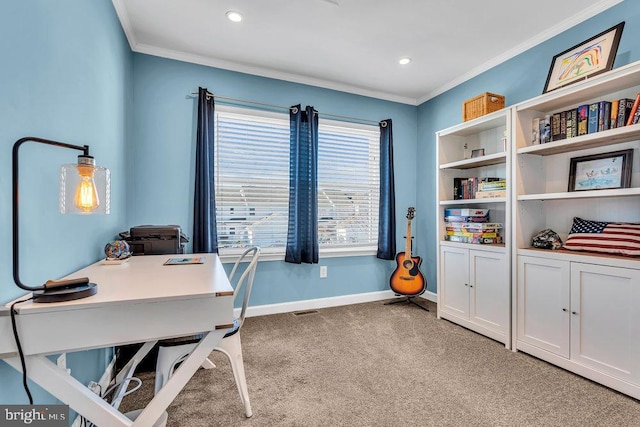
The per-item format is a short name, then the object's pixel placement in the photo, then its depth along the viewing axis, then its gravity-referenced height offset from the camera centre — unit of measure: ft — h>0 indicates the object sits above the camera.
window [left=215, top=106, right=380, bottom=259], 9.91 +1.08
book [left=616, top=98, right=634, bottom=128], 6.07 +2.03
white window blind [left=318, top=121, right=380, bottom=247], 11.27 +1.09
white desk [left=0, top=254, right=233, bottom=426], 2.89 -1.16
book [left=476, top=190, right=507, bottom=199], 8.37 +0.53
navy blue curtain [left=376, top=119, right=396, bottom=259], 11.68 +0.48
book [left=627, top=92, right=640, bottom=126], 5.86 +1.96
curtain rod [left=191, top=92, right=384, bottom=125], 9.37 +3.58
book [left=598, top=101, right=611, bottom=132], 6.39 +2.04
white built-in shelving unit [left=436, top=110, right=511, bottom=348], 8.04 -1.13
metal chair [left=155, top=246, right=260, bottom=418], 4.65 -2.22
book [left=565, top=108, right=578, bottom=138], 6.92 +2.05
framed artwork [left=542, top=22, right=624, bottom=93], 6.47 +3.49
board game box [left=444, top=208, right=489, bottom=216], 9.30 +0.02
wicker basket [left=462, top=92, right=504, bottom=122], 8.73 +3.14
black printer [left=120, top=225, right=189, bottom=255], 6.81 -0.60
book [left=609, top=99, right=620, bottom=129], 6.22 +2.00
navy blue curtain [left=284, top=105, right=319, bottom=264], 10.31 +0.83
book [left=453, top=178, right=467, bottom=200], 9.98 +0.80
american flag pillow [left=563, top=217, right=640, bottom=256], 6.06 -0.53
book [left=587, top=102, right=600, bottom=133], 6.52 +2.04
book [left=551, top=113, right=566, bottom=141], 7.25 +2.04
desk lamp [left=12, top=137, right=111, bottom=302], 2.99 +0.18
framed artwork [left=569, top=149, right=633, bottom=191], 6.56 +0.94
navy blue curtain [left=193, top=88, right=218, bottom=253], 9.05 +0.85
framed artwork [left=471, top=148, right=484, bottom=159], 9.55 +1.88
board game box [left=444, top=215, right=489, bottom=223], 9.32 -0.20
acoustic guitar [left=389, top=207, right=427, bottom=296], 10.96 -2.31
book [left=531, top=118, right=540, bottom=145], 7.70 +2.06
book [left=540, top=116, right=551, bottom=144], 7.45 +2.03
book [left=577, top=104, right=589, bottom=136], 6.72 +2.06
